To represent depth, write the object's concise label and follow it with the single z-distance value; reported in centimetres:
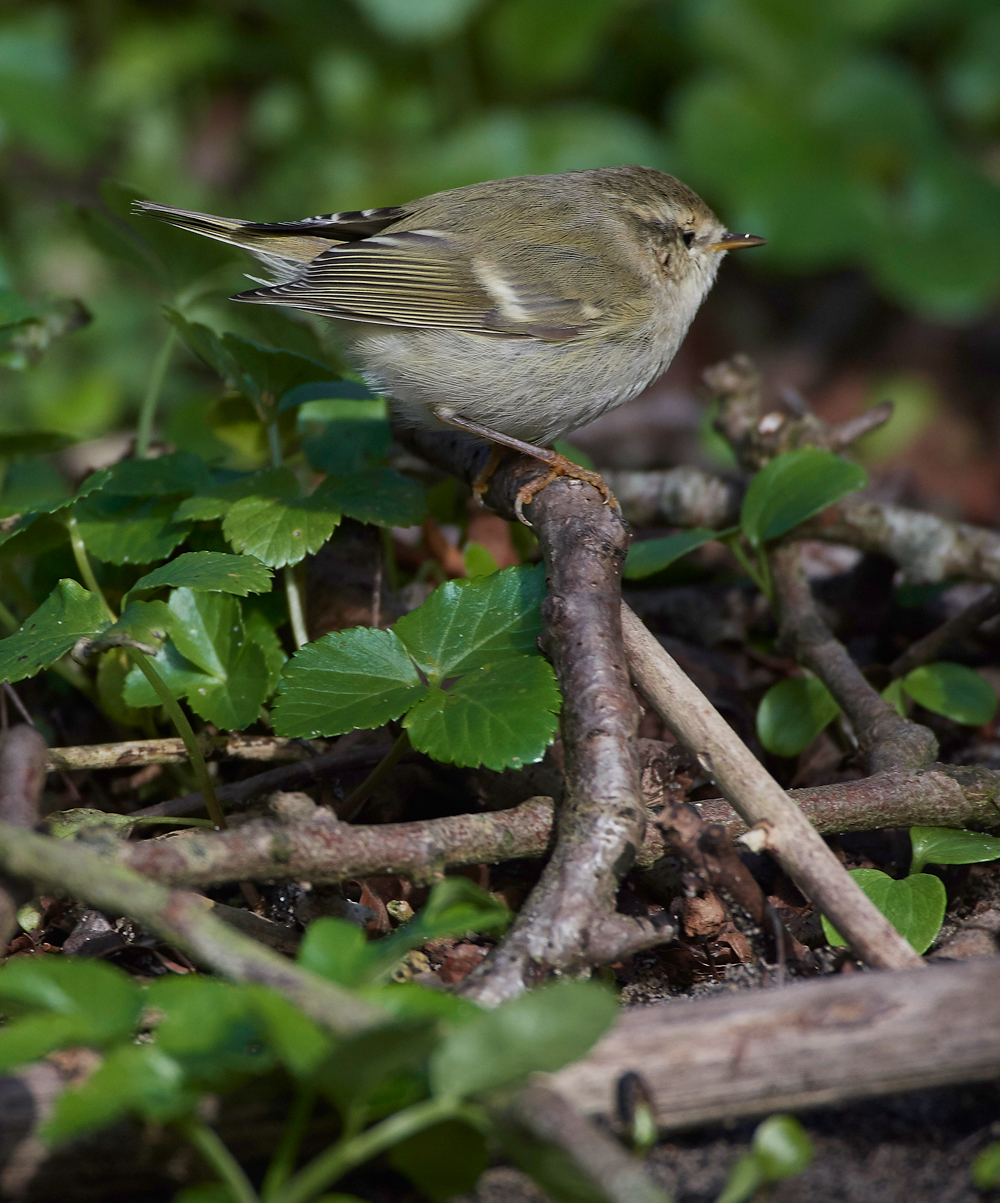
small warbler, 331
